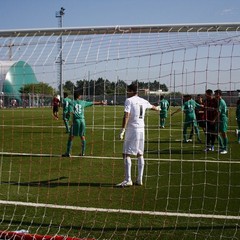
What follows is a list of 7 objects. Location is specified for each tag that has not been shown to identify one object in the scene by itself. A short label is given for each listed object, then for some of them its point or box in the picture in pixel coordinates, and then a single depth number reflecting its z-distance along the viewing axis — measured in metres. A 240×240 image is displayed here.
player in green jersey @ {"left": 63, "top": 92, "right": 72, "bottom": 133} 13.04
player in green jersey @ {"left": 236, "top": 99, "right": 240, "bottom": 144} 14.30
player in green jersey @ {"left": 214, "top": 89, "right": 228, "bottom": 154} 12.77
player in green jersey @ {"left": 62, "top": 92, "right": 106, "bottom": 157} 11.77
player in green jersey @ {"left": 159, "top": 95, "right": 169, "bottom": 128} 21.61
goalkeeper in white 8.25
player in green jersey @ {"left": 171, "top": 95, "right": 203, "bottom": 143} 15.94
